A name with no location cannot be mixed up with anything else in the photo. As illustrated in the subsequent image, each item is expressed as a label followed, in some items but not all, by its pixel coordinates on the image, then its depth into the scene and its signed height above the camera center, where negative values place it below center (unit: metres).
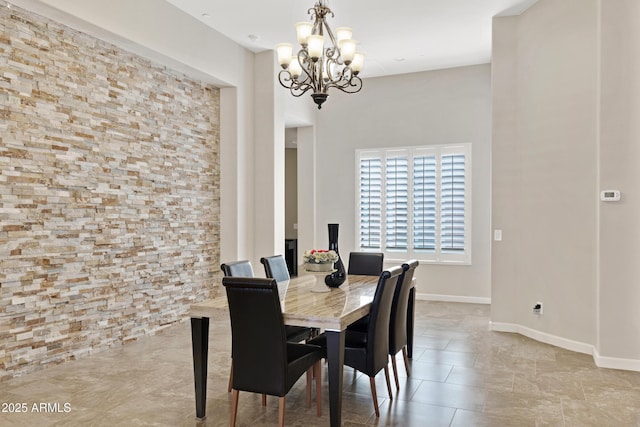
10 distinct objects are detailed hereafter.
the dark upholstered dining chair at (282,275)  3.90 -0.61
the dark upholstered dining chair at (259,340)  2.67 -0.75
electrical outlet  5.11 -1.07
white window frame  7.14 +0.08
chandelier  3.74 +1.25
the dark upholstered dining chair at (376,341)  3.12 -0.90
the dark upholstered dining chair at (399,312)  3.60 -0.79
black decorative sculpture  3.73 -0.51
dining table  2.78 -0.65
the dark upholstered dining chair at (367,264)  4.90 -0.58
